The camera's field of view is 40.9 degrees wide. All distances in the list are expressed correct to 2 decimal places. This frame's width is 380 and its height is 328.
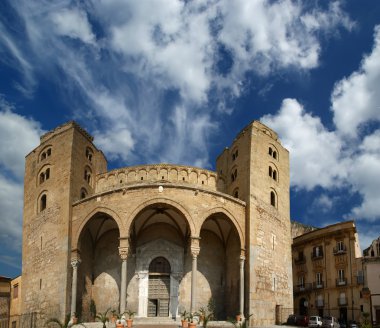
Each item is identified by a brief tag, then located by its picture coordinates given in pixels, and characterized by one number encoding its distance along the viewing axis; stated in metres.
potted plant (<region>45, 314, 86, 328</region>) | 29.24
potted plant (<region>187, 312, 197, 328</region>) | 24.52
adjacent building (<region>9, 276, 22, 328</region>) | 37.94
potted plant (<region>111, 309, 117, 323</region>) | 29.27
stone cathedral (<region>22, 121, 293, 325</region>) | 31.44
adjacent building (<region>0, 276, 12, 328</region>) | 40.78
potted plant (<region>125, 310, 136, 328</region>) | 26.75
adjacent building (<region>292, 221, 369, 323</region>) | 41.78
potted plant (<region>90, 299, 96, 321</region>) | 33.62
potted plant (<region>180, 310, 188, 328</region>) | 26.08
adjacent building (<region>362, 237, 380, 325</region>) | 40.56
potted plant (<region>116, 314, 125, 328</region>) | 25.45
